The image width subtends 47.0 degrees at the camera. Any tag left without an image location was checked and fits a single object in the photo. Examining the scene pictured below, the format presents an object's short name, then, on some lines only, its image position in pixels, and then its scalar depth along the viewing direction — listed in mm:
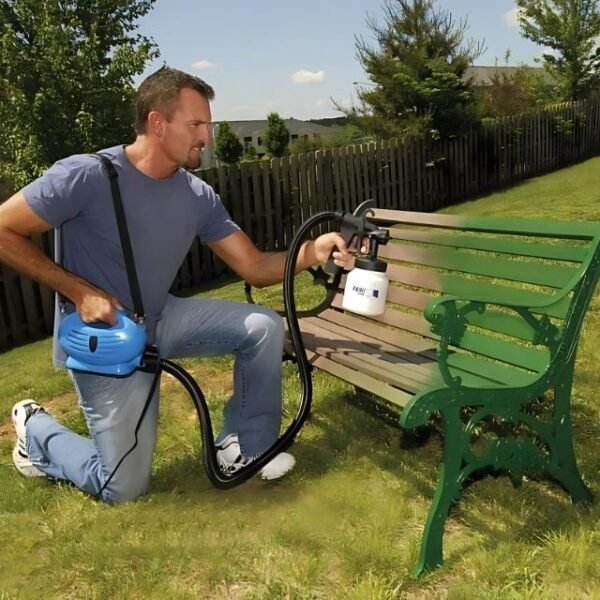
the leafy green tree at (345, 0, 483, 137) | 13750
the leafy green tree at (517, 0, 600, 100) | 21625
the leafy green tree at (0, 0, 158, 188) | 12500
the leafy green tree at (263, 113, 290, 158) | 31422
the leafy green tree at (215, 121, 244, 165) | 32625
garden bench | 2096
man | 2625
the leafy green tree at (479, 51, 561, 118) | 21875
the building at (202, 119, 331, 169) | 52000
